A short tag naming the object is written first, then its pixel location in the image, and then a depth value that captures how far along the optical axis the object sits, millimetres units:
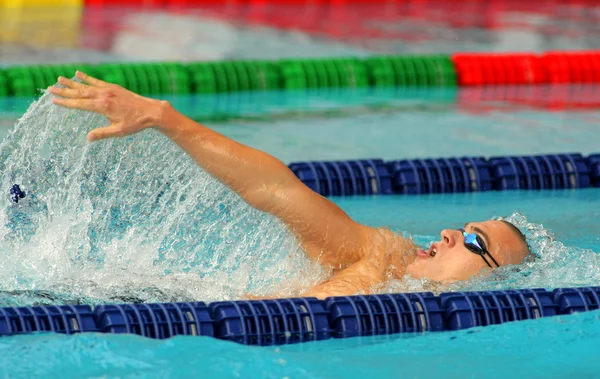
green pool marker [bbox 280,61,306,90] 15312
